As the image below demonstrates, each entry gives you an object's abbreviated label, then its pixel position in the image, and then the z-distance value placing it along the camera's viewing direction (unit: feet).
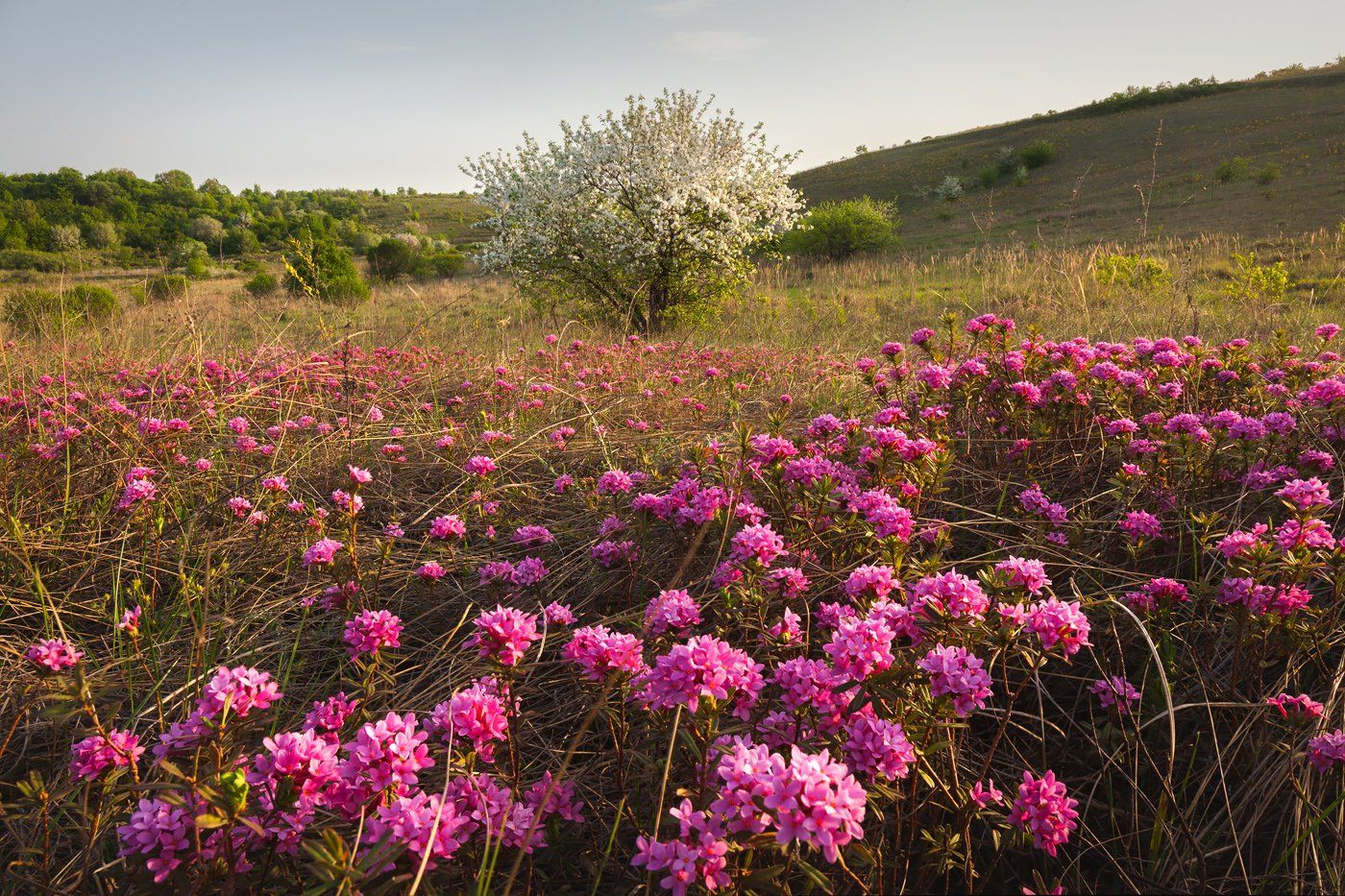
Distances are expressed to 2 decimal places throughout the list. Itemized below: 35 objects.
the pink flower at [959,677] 1.40
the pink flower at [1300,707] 1.59
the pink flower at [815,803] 1.16
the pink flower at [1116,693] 1.77
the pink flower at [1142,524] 2.26
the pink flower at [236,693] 1.38
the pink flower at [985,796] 1.51
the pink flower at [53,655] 1.58
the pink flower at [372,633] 1.71
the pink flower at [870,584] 1.69
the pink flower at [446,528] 2.30
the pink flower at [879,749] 1.36
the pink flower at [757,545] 1.87
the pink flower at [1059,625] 1.47
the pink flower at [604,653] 1.48
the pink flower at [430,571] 2.24
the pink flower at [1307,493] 1.86
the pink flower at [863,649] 1.40
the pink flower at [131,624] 1.83
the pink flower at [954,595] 1.52
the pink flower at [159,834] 1.26
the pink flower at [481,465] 2.86
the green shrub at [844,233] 74.52
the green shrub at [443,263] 88.61
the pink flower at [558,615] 1.85
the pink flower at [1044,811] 1.50
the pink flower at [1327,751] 1.50
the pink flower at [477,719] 1.40
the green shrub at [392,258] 81.31
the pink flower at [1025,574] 1.57
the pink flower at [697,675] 1.36
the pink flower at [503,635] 1.48
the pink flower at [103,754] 1.43
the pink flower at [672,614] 1.67
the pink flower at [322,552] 2.16
